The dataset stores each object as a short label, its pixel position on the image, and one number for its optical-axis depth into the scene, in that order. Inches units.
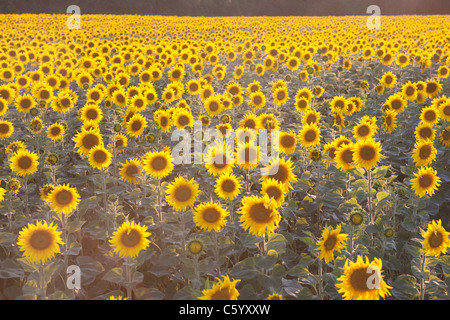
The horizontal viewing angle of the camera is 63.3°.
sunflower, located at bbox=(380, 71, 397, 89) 323.9
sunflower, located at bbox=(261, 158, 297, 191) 162.4
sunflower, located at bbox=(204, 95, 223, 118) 269.2
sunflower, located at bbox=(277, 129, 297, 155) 200.0
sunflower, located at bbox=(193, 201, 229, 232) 143.5
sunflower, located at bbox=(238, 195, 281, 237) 131.7
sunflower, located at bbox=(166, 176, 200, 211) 157.2
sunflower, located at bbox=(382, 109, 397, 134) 237.8
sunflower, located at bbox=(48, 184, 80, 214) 152.6
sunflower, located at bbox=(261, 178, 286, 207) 146.3
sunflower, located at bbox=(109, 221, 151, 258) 130.6
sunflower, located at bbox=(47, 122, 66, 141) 222.2
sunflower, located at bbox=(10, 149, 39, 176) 185.9
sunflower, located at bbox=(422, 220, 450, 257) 122.6
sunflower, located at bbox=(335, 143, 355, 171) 173.7
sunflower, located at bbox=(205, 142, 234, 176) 169.0
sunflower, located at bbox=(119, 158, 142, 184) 191.2
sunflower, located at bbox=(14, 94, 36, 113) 264.5
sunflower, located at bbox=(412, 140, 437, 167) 178.2
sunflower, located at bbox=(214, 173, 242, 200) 158.2
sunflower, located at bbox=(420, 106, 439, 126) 212.2
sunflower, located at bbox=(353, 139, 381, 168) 164.7
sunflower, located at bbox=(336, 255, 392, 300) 102.6
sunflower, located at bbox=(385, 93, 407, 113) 251.8
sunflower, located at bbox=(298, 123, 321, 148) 206.1
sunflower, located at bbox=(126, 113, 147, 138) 230.4
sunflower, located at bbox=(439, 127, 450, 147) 205.6
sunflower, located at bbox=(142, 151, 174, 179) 174.1
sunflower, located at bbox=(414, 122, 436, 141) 206.8
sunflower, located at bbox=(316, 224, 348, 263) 125.0
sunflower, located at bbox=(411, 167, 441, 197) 157.1
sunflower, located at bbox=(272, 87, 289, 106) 292.0
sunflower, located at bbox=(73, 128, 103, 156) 197.0
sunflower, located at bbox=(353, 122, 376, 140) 202.9
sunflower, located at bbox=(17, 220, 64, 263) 125.3
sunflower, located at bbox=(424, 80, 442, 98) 279.0
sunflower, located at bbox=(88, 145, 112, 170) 185.3
